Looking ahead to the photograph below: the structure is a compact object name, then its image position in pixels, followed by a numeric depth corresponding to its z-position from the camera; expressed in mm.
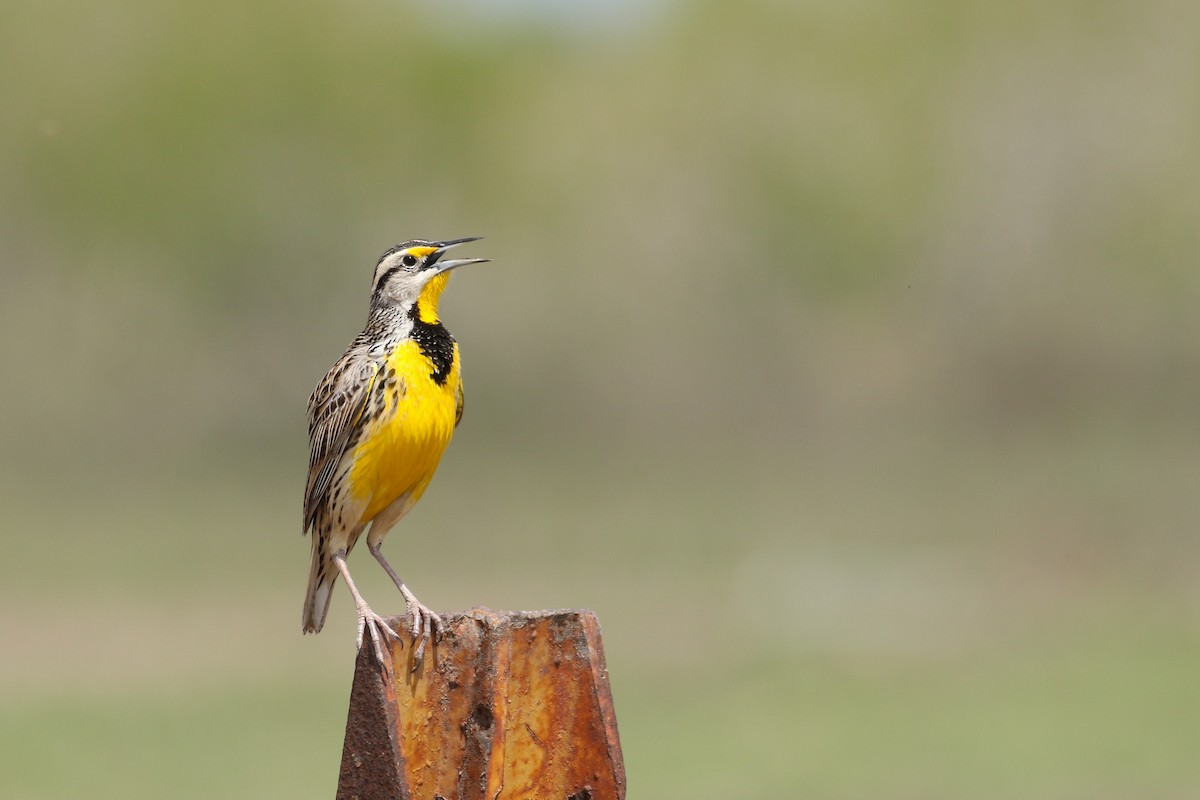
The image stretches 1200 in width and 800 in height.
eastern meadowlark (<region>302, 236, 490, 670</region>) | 9336
